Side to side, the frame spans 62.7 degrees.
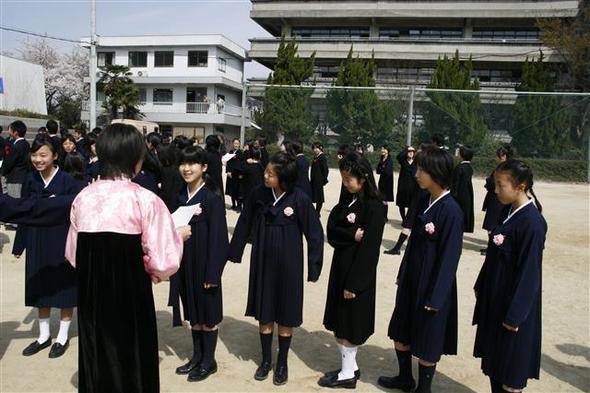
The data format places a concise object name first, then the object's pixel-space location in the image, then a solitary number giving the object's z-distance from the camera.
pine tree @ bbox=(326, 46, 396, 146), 19.20
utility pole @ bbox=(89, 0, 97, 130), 16.97
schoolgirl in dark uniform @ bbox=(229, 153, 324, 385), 3.59
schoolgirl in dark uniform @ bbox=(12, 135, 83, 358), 3.82
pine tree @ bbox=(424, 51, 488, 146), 18.47
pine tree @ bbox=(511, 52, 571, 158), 18.00
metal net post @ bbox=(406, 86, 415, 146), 17.67
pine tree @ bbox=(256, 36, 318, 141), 19.20
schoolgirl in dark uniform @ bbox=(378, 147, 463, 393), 3.09
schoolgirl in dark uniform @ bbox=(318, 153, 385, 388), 3.35
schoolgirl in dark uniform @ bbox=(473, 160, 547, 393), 2.76
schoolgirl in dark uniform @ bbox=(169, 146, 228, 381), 3.59
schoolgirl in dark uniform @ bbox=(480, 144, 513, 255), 7.38
